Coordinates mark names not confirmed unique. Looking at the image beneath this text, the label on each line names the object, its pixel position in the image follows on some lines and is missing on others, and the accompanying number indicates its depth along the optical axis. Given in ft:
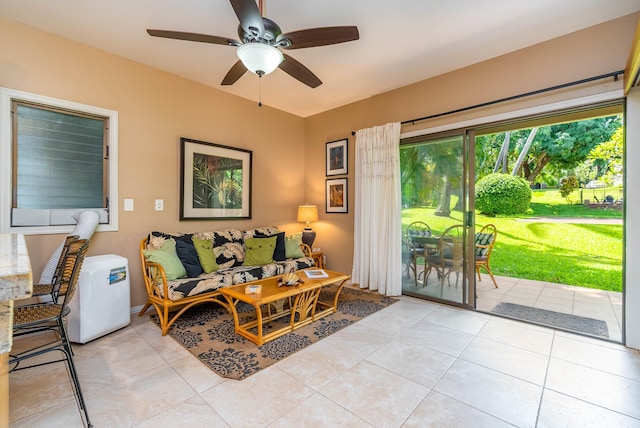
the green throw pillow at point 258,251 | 11.96
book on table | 9.99
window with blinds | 8.27
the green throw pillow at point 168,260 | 9.26
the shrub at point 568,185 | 19.51
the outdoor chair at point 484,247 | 13.66
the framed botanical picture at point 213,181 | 11.64
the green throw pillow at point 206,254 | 10.52
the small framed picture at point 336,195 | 14.56
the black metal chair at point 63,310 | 4.87
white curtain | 12.08
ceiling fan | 5.97
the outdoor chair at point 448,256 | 10.90
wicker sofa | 9.02
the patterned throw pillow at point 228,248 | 11.60
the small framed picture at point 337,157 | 14.47
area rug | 6.95
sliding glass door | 10.73
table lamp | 14.62
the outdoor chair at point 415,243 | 12.10
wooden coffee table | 7.98
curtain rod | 7.90
